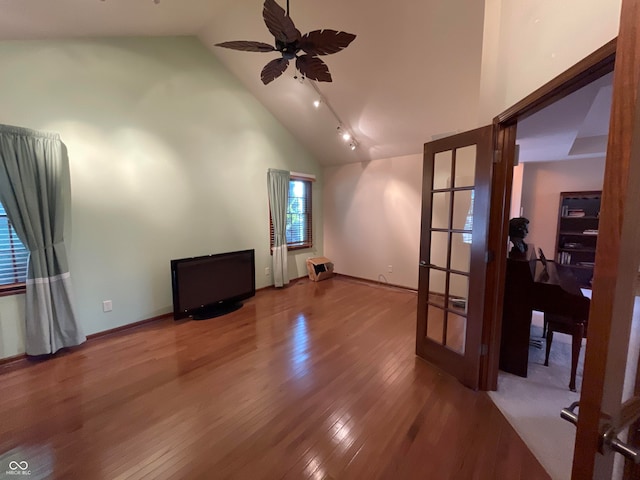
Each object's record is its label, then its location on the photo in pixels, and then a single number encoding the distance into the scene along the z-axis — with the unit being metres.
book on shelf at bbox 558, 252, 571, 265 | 4.94
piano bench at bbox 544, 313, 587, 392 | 2.11
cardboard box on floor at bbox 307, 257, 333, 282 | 5.46
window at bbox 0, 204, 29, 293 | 2.51
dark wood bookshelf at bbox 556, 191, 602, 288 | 4.71
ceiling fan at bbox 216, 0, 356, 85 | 1.70
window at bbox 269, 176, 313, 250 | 5.36
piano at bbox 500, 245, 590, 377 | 2.16
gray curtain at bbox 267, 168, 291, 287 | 4.76
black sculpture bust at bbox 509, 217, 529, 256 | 2.68
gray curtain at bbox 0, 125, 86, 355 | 2.40
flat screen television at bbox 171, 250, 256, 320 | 3.37
